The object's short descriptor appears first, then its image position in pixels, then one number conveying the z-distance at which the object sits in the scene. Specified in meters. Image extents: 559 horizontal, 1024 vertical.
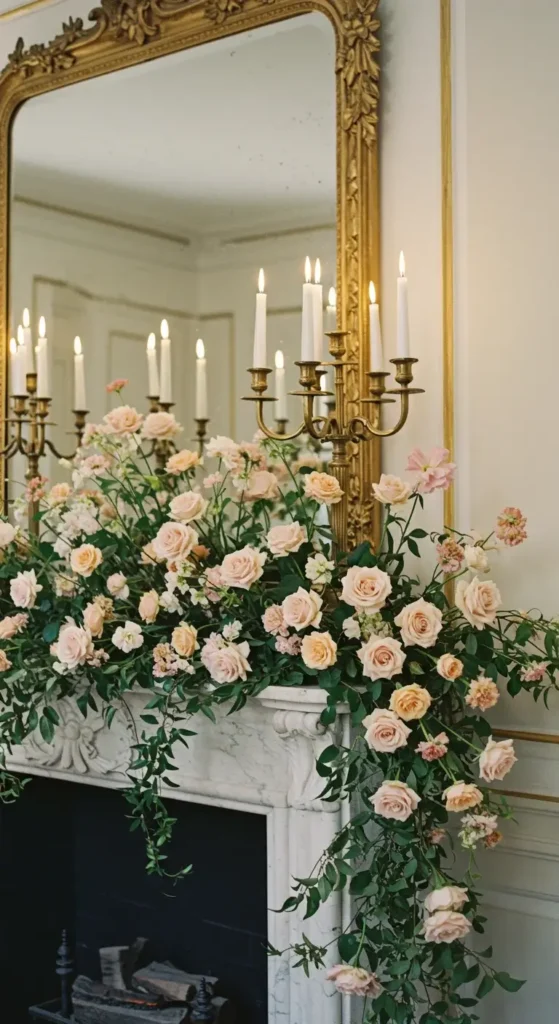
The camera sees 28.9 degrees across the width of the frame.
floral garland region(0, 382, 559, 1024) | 1.79
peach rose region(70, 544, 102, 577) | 2.10
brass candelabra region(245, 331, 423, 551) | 2.02
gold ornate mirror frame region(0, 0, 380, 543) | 2.19
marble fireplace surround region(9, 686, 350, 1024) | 1.96
